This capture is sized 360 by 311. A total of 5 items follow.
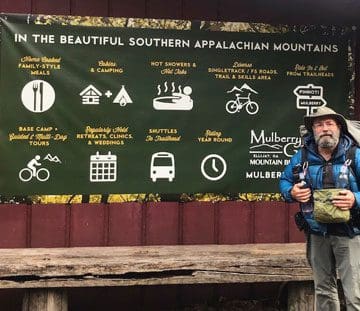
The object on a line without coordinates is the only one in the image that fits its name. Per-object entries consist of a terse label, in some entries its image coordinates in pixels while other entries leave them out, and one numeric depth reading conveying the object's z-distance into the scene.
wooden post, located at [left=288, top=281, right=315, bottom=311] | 4.12
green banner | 4.25
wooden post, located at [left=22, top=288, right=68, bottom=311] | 3.83
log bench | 3.78
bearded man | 3.39
